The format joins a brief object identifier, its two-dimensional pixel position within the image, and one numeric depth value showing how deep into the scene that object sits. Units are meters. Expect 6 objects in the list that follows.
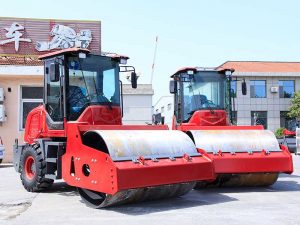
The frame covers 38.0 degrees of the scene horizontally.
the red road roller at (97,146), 6.87
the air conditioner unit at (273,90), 37.97
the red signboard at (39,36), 19.78
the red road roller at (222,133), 9.02
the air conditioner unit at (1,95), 18.56
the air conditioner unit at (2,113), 18.42
